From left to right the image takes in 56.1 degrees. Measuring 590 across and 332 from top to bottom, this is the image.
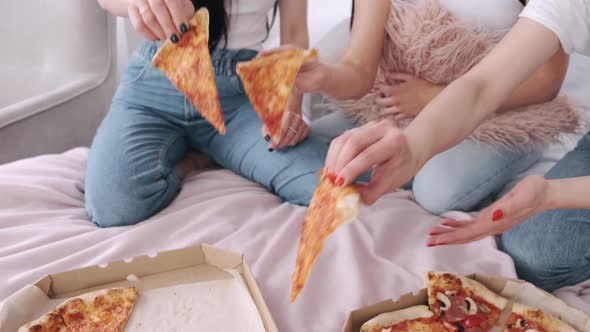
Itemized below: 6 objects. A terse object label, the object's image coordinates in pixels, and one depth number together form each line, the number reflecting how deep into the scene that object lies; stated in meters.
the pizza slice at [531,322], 0.80
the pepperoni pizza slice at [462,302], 0.83
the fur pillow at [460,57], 1.27
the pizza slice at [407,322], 0.79
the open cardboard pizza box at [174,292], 0.85
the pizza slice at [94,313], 0.84
